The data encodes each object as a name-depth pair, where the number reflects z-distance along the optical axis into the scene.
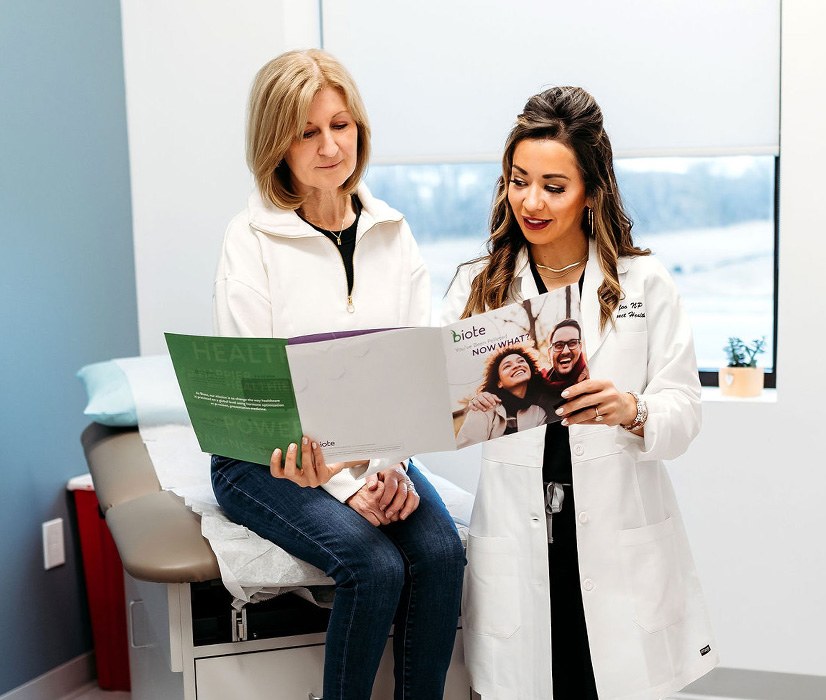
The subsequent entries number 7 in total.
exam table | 1.68
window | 2.58
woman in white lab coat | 1.54
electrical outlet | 2.54
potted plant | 2.48
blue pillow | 2.28
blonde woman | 1.60
